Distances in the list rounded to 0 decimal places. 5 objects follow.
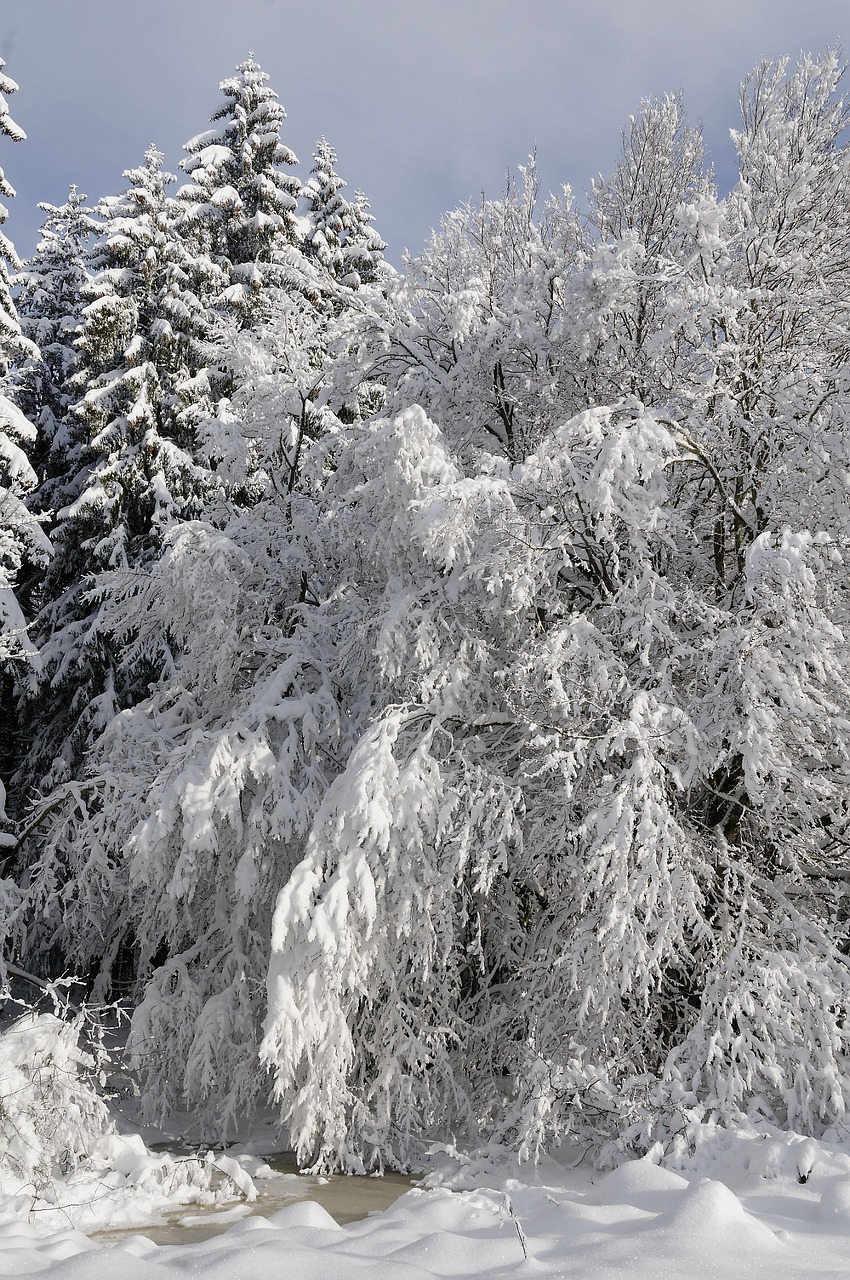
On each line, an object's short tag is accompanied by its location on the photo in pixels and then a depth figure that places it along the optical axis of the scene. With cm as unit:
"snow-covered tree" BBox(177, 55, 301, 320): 1575
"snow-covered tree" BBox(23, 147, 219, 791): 1346
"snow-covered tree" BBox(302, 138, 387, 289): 1962
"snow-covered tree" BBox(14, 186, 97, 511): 1603
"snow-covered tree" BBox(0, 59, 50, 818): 1114
